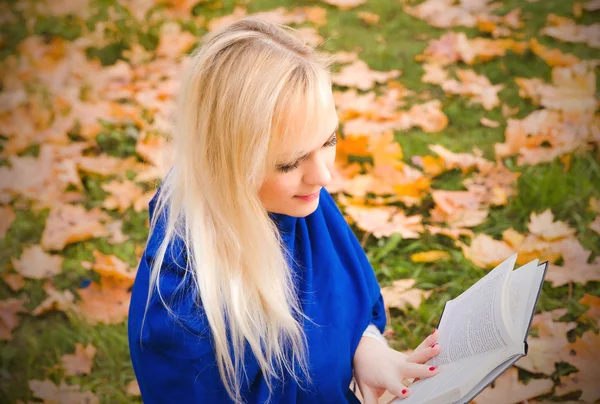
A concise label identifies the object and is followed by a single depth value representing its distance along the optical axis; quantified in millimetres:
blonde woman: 1092
